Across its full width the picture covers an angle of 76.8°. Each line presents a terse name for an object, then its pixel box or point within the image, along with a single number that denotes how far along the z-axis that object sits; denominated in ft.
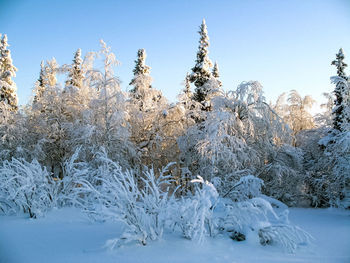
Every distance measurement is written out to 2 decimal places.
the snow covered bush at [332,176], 30.04
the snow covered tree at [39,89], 56.48
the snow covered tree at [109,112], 39.14
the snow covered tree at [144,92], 48.37
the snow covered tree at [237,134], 32.62
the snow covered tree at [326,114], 47.08
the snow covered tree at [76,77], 59.16
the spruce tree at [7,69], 61.51
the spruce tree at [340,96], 35.29
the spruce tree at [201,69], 51.83
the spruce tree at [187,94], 50.40
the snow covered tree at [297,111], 57.21
